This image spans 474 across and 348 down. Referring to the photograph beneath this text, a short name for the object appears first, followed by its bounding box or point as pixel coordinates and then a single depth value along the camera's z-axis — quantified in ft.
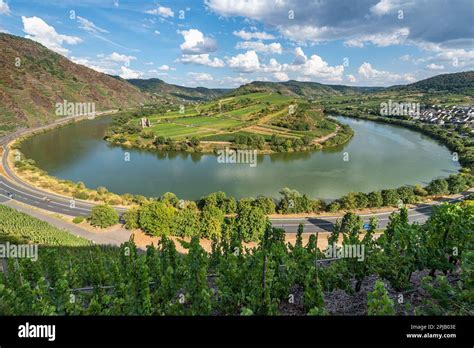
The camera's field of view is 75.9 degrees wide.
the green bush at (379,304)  22.96
